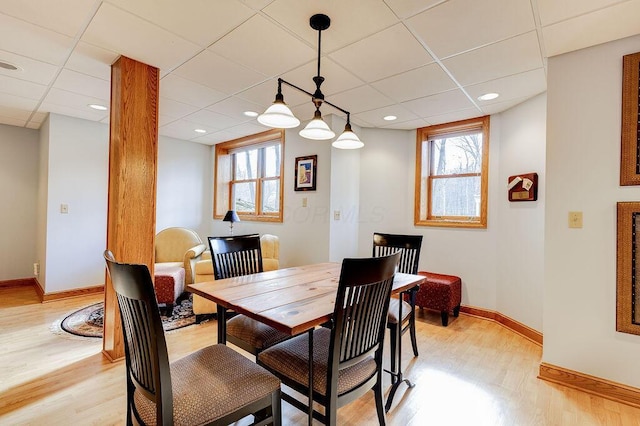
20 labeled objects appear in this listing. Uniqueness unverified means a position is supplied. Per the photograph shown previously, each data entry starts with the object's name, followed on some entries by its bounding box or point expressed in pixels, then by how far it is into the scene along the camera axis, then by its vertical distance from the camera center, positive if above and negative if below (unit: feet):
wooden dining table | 4.22 -1.46
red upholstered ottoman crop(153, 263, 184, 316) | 10.57 -2.71
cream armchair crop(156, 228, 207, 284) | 13.76 -1.53
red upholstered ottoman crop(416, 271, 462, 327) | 10.77 -2.92
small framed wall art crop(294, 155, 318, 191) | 12.68 +1.77
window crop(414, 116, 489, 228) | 11.80 +1.78
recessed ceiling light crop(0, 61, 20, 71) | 8.13 +3.92
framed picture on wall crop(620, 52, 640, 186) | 6.35 +2.09
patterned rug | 9.59 -3.83
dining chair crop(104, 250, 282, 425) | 3.32 -2.25
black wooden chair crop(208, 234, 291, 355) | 5.75 -1.45
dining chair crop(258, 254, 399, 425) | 4.15 -2.18
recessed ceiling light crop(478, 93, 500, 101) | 9.48 +3.89
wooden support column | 7.66 +1.01
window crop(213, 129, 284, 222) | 15.39 +2.02
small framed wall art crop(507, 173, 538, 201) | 9.71 +1.04
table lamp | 15.25 -0.24
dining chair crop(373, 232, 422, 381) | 6.86 -1.57
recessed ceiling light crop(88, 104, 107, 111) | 11.39 +3.97
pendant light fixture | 5.89 +1.96
